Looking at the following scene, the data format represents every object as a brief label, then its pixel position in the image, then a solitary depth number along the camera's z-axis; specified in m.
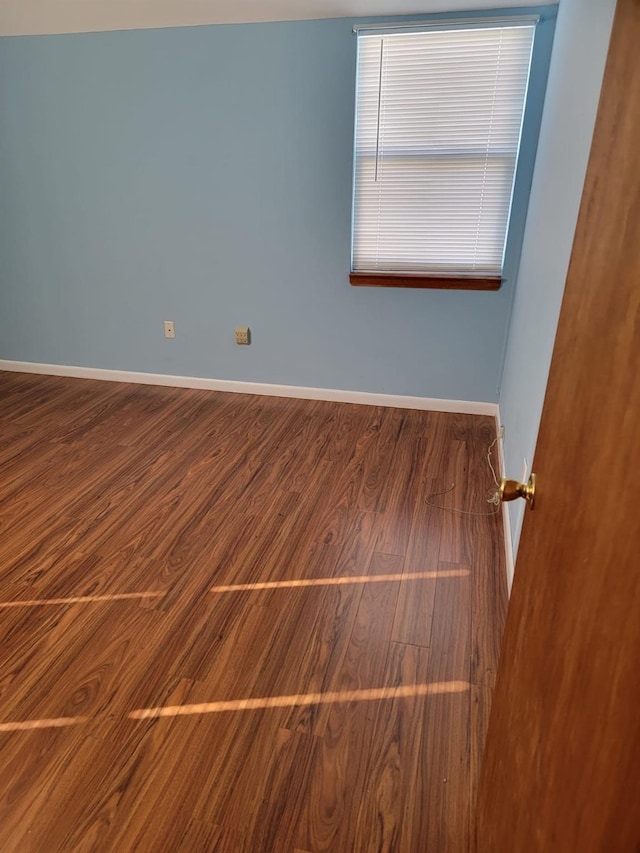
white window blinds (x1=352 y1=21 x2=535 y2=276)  2.65
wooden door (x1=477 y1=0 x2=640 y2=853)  0.49
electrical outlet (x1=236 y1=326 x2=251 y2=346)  3.45
